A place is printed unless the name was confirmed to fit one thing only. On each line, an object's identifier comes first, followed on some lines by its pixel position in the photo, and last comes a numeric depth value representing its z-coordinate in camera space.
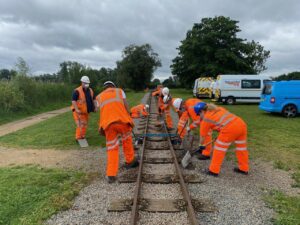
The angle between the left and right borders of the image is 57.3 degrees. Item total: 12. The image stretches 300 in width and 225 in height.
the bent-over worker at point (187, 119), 6.76
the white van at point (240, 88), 21.73
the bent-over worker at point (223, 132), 5.34
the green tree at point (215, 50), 38.47
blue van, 13.83
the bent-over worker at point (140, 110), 10.18
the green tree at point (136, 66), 66.56
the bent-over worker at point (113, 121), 5.22
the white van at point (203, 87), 29.33
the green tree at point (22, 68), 18.73
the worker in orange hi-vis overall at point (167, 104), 9.73
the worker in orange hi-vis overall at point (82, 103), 8.01
